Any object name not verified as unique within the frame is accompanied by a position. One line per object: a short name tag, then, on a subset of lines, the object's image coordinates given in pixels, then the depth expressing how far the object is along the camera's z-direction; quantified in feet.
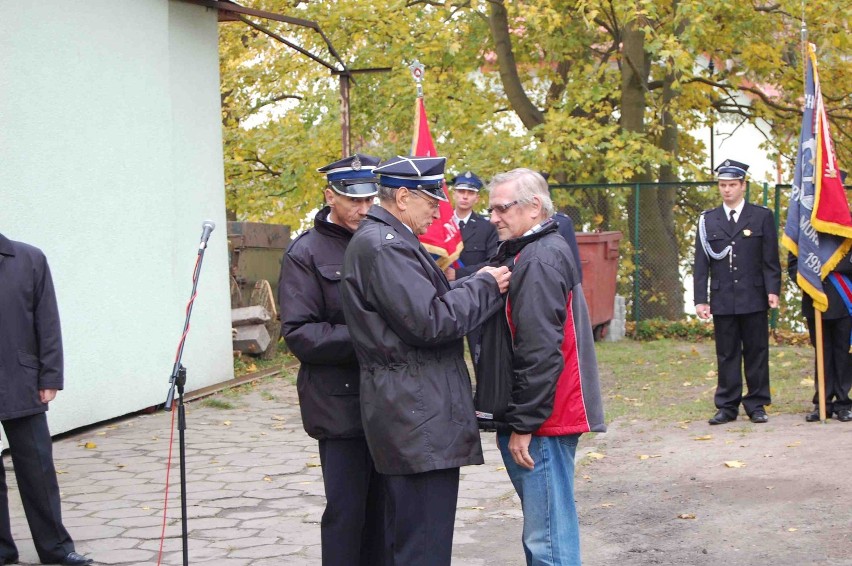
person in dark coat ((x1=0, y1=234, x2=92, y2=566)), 19.22
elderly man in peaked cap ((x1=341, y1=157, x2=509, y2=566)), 13.14
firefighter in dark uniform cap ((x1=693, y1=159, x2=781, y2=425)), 30.22
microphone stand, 16.14
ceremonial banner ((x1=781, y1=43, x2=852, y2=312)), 30.42
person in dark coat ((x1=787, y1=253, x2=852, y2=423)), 30.53
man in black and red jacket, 13.61
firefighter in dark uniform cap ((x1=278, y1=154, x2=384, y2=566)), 15.43
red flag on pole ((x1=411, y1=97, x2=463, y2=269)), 32.63
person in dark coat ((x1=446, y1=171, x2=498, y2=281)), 34.76
